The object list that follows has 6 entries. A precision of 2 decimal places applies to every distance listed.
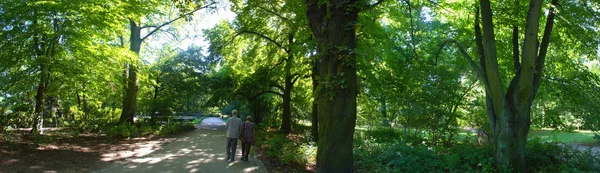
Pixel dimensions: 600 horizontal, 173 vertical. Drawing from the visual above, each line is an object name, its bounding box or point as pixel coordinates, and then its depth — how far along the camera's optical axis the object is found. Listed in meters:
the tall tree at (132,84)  18.47
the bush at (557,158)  7.91
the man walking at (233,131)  9.62
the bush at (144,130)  15.38
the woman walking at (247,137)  9.65
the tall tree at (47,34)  9.47
